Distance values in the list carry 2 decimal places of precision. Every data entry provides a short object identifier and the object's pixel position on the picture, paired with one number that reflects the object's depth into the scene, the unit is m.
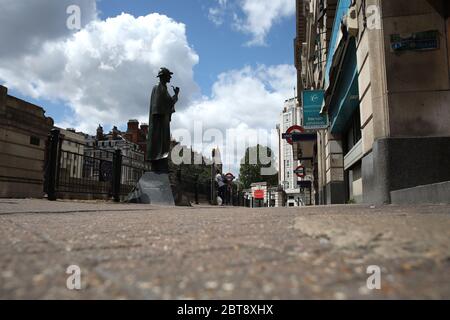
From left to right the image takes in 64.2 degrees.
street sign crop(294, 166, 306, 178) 26.12
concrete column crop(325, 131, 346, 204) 13.30
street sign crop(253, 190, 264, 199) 46.28
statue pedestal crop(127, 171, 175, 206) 9.46
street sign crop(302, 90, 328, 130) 14.02
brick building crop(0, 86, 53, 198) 10.60
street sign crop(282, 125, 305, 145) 18.33
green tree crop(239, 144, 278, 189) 80.69
